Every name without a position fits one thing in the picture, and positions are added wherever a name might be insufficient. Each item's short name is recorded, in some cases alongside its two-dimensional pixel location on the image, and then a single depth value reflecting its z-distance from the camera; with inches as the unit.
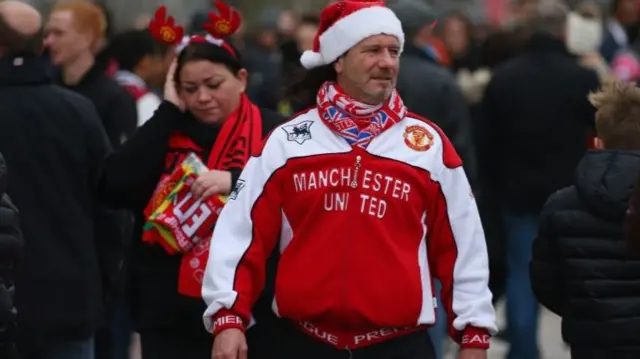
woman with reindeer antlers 541.0
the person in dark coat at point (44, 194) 563.8
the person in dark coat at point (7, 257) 487.5
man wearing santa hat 454.6
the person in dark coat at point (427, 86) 761.6
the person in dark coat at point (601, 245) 505.4
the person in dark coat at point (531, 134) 845.2
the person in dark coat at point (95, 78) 733.9
